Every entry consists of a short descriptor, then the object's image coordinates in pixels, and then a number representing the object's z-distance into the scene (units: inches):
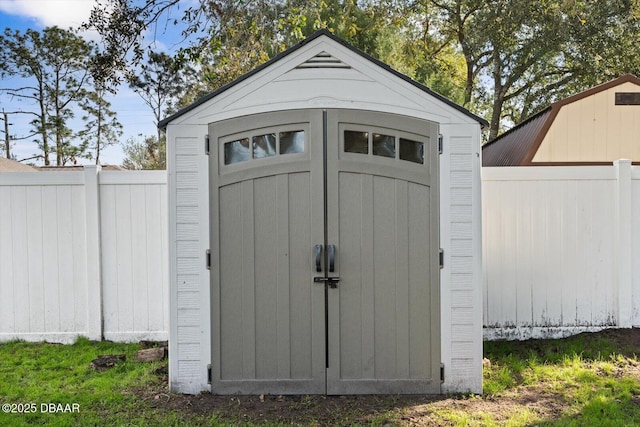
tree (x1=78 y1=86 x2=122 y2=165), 907.4
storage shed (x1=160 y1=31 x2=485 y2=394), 154.9
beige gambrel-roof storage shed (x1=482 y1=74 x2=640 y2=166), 229.6
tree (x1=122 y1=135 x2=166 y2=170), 915.4
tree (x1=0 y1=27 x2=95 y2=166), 858.1
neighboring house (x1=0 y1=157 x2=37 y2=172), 475.1
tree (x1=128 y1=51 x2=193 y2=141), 821.9
